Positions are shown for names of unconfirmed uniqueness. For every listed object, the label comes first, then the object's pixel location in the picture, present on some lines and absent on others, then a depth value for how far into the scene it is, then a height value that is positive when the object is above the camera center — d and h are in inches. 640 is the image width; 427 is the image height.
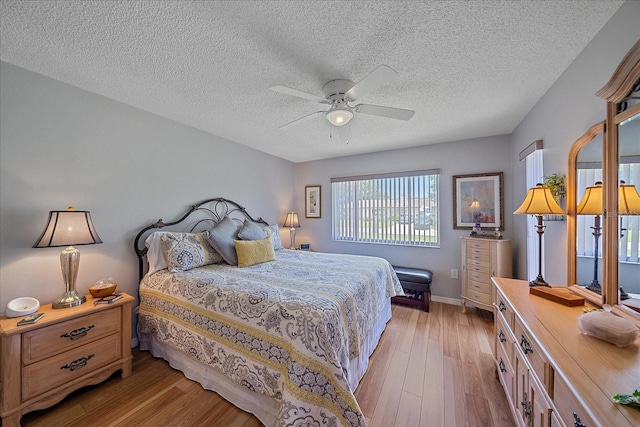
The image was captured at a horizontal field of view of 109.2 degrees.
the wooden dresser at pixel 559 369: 27.6 -21.7
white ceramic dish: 62.2 -26.7
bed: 50.9 -30.0
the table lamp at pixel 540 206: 64.4 +3.1
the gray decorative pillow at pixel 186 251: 88.6 -15.4
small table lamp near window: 173.8 -5.5
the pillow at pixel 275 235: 134.9 -12.4
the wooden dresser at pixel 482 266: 111.5 -25.4
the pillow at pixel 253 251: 98.8 -16.8
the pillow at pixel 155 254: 90.0 -16.1
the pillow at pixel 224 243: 100.0 -12.9
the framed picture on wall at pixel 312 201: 184.2 +11.3
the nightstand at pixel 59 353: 56.5 -40.0
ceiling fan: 68.3 +35.2
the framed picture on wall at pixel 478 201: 127.1 +9.0
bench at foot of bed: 126.3 -39.9
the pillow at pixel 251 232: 111.1 -8.7
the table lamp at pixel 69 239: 66.5 -7.8
